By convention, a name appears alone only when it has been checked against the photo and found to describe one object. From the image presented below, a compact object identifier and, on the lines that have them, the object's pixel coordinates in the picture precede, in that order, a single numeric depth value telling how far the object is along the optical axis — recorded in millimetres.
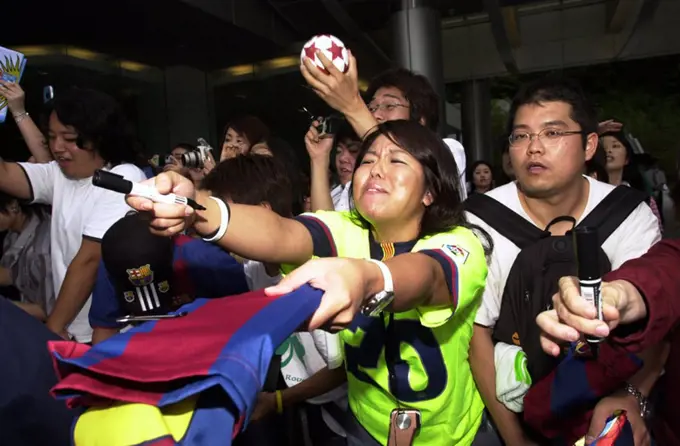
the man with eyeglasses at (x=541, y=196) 1933
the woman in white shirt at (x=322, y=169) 2699
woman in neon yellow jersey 1480
